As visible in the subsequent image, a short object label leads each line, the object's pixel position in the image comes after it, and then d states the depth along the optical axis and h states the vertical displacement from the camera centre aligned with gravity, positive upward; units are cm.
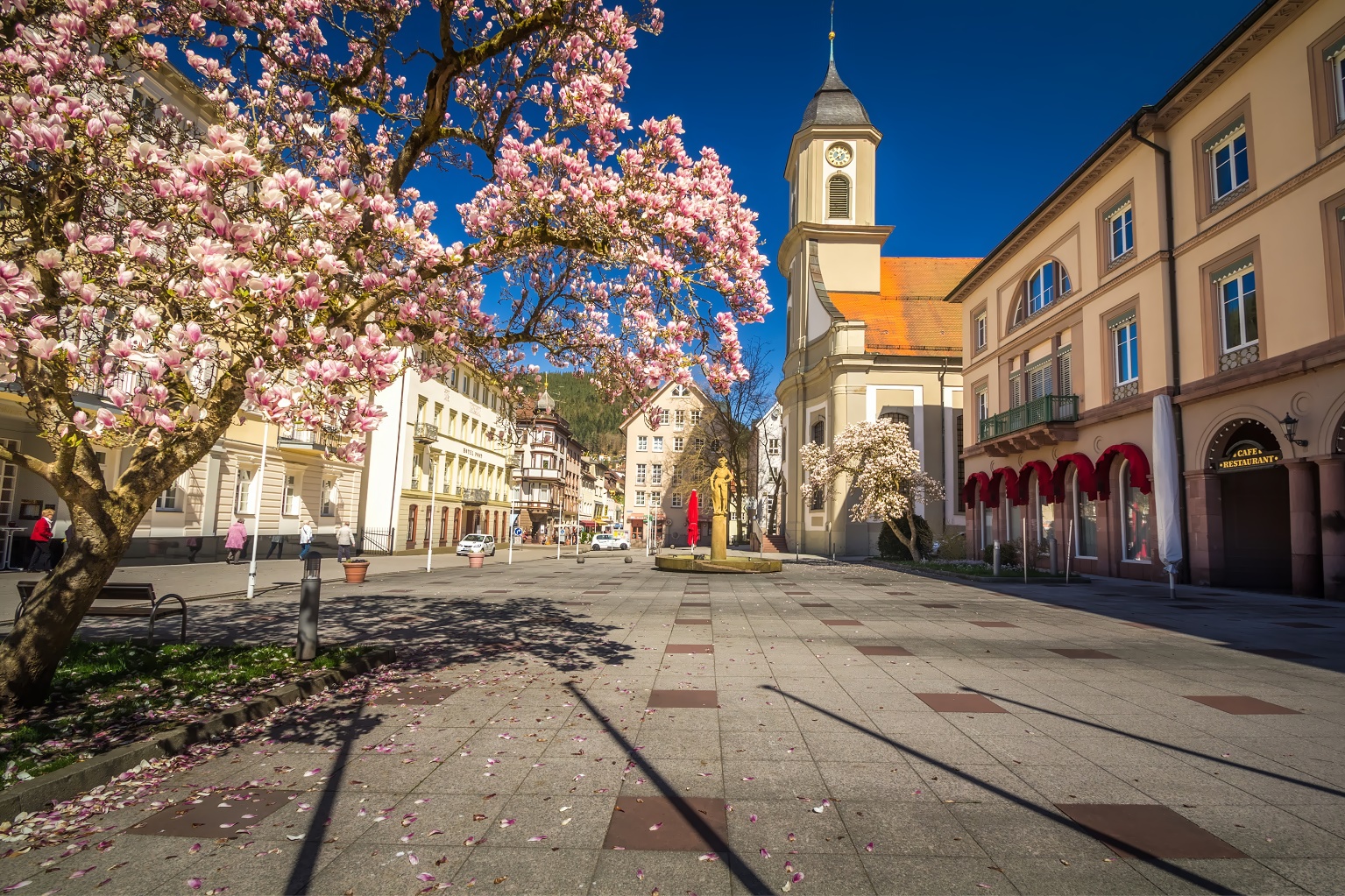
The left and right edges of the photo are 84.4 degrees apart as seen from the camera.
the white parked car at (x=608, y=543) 5716 -197
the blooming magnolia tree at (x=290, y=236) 424 +215
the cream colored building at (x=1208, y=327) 1531 +533
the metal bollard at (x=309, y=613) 731 -102
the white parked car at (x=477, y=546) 3847 -165
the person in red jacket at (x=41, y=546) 1891 -107
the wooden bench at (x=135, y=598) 792 -102
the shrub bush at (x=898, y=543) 3369 -86
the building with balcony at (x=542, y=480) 6994 +344
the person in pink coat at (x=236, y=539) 2400 -97
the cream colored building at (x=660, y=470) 7231 +476
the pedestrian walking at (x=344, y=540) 2830 -111
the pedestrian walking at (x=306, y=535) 2469 -83
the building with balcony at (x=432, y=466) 3822 +281
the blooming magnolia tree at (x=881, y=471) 2938 +220
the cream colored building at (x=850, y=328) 3972 +1120
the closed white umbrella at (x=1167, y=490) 1627 +92
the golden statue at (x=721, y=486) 2470 +114
